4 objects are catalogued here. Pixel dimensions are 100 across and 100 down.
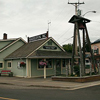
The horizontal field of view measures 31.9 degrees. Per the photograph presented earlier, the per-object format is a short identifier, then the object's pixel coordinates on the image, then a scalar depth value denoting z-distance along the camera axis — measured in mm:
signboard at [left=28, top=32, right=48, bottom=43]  24514
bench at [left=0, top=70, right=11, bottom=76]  24016
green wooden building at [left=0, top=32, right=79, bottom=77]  21328
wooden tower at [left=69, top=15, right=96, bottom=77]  17091
